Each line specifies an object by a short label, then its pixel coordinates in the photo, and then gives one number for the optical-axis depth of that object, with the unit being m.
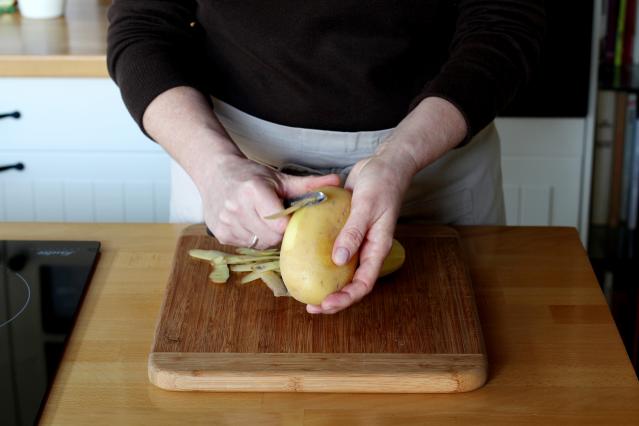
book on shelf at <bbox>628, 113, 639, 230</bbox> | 2.16
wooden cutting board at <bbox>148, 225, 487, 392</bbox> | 0.86
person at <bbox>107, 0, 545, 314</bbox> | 1.06
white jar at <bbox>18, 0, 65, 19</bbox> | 1.99
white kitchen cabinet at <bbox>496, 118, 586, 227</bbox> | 1.99
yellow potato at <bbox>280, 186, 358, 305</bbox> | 0.92
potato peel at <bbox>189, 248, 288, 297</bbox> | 1.01
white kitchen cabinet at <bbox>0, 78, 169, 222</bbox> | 1.78
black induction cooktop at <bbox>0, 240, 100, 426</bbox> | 0.87
